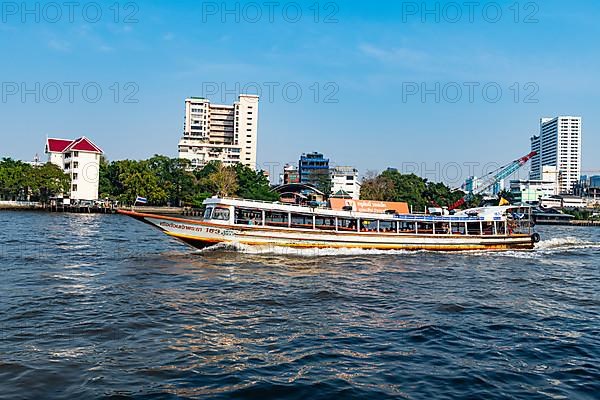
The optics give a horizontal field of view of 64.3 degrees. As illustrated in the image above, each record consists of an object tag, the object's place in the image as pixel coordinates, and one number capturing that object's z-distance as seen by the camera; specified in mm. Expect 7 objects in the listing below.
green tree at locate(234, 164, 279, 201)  81031
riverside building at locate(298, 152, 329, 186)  116250
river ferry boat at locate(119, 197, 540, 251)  23469
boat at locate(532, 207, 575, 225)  99500
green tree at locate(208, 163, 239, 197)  77231
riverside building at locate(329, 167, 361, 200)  108250
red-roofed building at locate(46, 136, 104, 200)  74500
